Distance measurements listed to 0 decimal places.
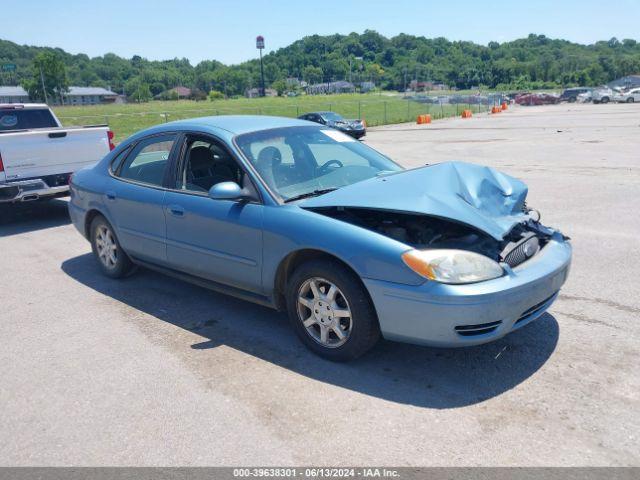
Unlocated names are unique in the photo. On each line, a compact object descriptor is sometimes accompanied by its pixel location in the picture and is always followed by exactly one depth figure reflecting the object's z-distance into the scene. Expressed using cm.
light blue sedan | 346
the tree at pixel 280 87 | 14725
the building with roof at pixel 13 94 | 9648
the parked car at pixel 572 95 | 6988
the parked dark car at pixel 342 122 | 2584
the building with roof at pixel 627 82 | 9819
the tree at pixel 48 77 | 9325
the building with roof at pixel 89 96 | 12538
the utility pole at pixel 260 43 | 10006
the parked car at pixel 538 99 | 6825
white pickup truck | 816
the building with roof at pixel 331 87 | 16400
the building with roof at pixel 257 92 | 15077
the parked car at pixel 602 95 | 6028
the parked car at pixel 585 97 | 6560
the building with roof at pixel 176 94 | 12825
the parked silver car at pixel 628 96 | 5750
